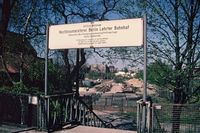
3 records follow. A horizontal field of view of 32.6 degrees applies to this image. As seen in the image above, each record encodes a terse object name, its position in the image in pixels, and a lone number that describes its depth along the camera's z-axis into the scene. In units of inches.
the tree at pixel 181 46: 533.0
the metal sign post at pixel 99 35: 384.5
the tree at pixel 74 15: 706.2
